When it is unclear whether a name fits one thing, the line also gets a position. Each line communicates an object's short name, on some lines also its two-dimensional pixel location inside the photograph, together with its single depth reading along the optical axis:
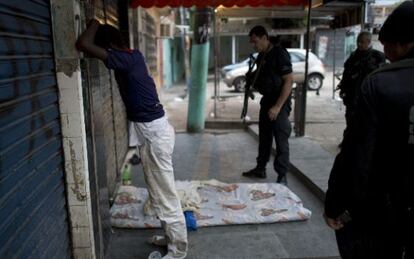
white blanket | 3.83
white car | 14.66
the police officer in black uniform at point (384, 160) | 1.76
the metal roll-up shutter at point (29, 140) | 1.79
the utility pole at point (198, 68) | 7.90
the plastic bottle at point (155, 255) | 3.12
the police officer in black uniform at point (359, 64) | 5.21
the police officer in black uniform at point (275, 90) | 4.43
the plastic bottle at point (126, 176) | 4.84
